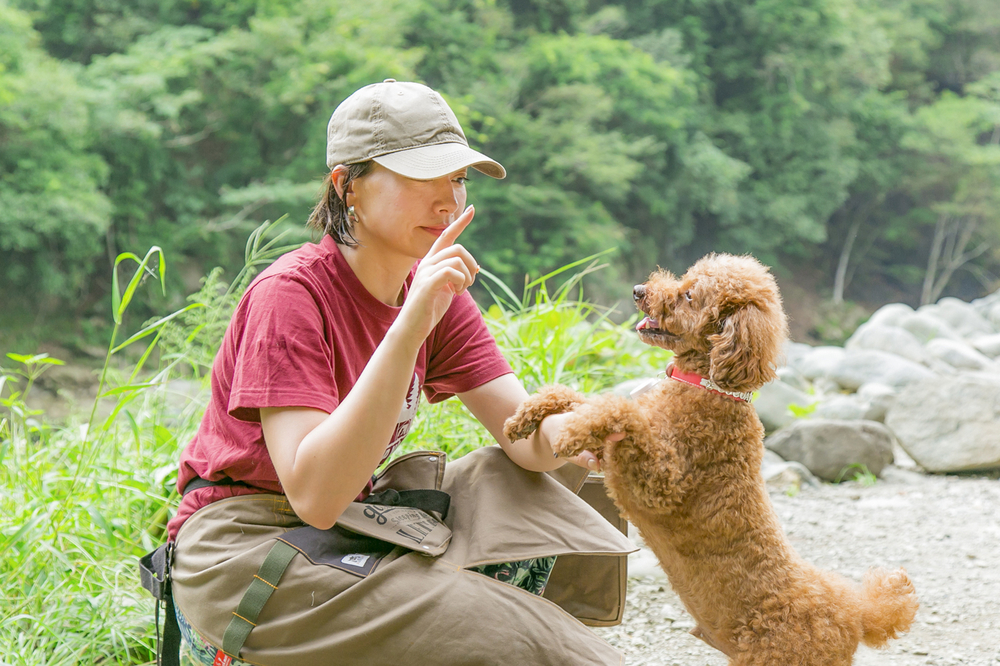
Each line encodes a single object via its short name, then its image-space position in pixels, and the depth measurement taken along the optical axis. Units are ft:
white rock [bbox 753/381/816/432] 16.42
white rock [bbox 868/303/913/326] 44.91
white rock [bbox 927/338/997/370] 33.47
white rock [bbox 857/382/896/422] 18.65
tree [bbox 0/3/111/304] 35.53
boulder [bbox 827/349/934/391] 28.48
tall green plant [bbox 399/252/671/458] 9.82
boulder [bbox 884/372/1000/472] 14.83
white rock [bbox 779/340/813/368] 38.91
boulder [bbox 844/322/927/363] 35.78
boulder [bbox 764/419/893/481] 14.83
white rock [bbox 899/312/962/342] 41.91
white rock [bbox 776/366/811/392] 26.78
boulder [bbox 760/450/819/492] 13.76
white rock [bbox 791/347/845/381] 31.65
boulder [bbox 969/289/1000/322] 54.03
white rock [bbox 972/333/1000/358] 39.45
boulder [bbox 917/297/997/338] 50.44
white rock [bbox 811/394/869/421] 19.28
